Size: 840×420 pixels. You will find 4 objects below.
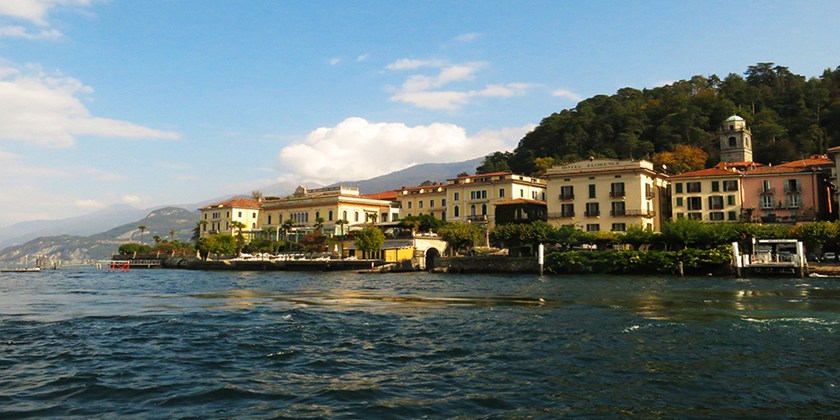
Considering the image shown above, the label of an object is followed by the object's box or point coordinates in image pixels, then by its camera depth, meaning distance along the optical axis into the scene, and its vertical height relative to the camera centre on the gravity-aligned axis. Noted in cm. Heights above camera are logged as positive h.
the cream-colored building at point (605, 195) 7094 +561
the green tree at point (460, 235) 7969 +132
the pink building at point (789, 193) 6644 +496
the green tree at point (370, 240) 7925 +97
